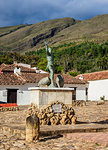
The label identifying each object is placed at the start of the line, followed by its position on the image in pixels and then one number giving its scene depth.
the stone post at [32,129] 5.61
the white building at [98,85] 31.25
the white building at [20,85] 22.77
